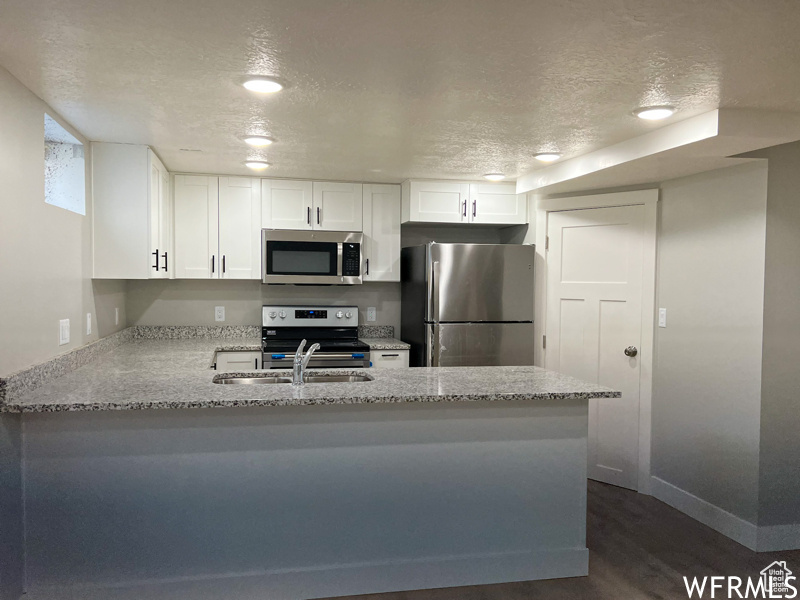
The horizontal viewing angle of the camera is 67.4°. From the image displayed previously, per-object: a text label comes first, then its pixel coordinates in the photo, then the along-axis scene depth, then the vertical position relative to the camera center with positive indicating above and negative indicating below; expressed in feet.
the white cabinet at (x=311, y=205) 14.57 +1.87
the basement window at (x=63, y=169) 9.60 +1.85
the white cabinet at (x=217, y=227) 14.12 +1.27
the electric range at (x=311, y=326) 15.33 -1.16
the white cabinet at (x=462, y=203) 14.70 +1.99
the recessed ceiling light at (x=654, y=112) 8.34 +2.45
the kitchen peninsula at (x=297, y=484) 7.76 -2.82
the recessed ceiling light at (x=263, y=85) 7.34 +2.45
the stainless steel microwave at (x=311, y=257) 14.55 +0.60
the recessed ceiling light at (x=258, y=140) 10.44 +2.47
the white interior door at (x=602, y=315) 13.05 -0.68
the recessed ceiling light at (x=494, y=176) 14.01 +2.53
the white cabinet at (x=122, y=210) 11.11 +1.29
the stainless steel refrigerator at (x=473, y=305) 13.97 -0.51
